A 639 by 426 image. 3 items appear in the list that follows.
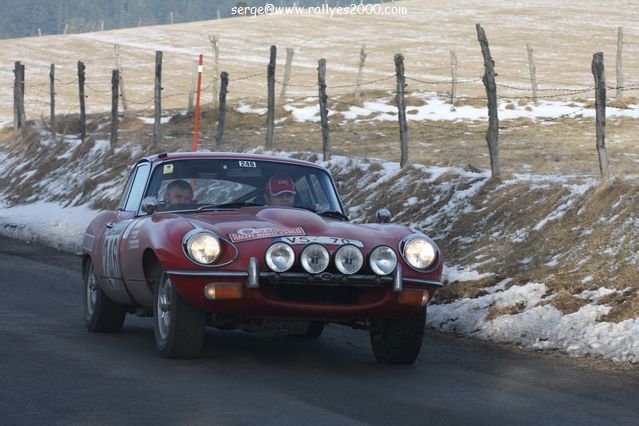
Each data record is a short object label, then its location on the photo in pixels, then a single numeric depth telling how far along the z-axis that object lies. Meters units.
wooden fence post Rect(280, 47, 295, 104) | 39.72
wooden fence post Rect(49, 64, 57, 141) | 35.31
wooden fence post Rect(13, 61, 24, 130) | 38.66
